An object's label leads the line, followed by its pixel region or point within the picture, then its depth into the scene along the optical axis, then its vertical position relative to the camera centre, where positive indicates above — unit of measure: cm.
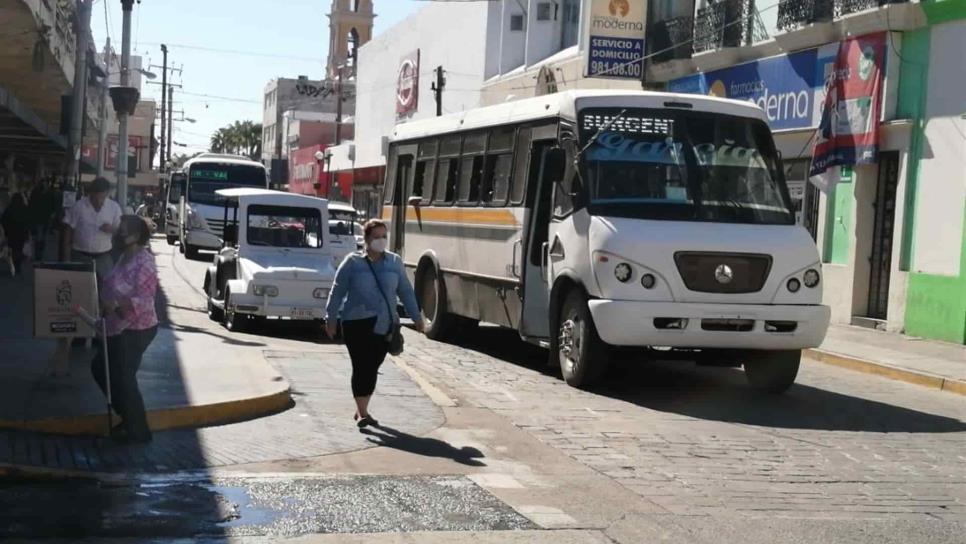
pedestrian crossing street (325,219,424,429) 1065 -97
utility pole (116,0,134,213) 3017 +119
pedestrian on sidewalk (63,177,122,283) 1416 -55
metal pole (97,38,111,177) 3988 +90
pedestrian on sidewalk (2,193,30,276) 2523 -114
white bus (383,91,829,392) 1262 -37
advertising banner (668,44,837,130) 2491 +240
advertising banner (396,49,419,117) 6303 +480
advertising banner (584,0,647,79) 3098 +367
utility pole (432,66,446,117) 5231 +398
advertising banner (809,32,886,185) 2261 +176
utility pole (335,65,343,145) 8156 +385
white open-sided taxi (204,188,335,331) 1809 -113
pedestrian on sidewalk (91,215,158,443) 944 -101
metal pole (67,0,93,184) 2634 +200
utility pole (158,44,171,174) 8956 +590
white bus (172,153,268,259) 3984 -39
